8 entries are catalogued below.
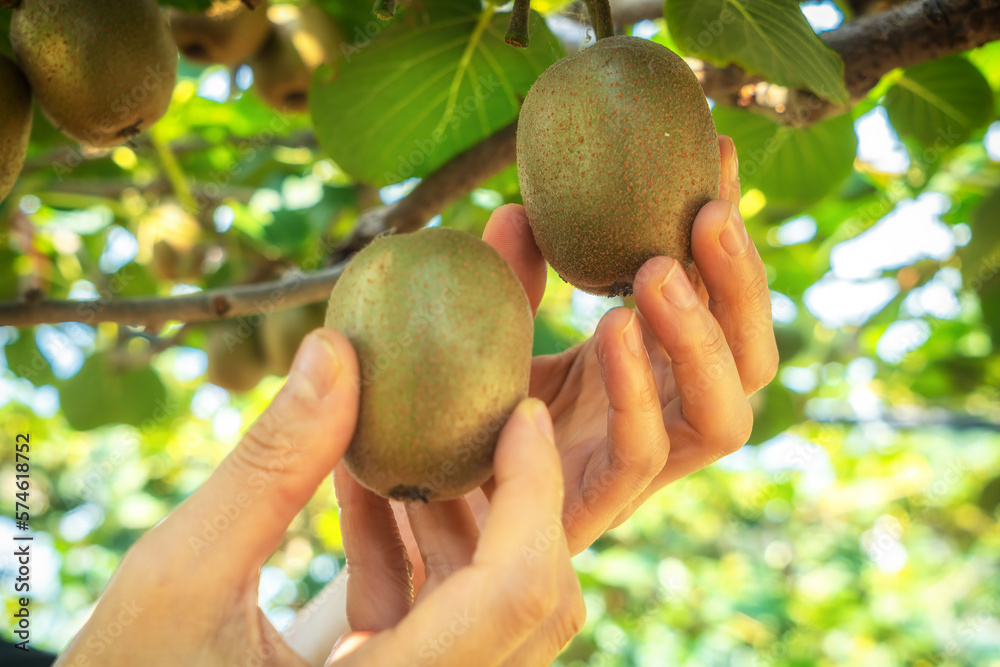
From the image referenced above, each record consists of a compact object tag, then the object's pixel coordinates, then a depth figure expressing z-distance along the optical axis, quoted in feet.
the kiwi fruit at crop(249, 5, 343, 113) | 1.85
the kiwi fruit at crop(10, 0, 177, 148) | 1.21
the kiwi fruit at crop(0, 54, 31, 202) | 1.22
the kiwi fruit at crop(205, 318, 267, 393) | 5.28
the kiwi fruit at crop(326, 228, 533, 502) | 0.96
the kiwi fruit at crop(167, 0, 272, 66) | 1.84
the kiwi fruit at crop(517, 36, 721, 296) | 1.05
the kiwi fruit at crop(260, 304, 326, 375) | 2.28
